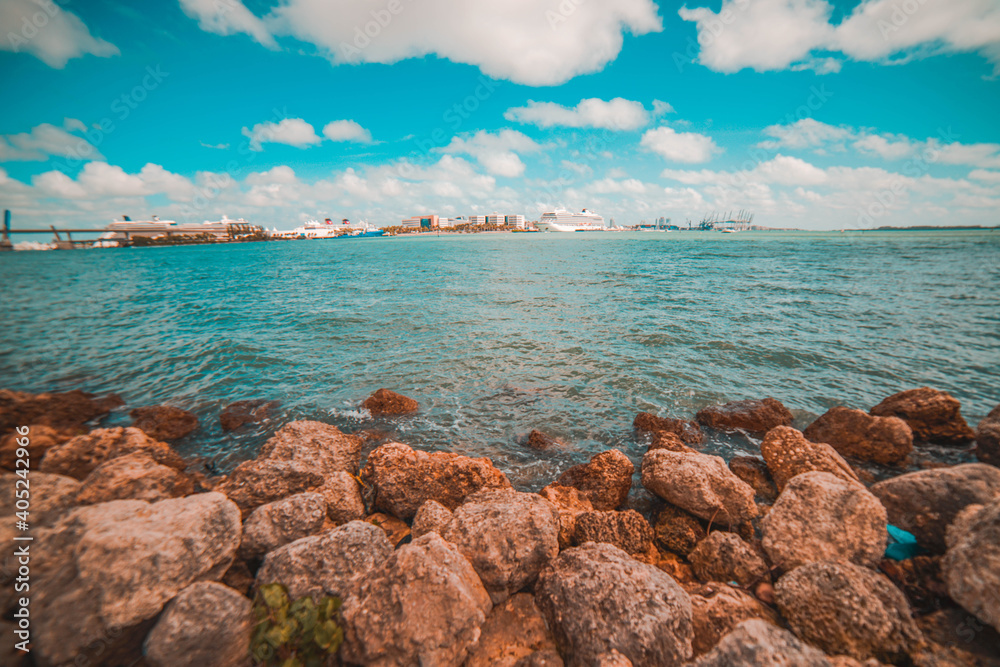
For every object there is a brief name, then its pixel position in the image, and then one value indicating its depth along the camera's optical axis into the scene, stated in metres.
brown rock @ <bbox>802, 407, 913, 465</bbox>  7.30
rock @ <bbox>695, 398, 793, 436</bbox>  9.07
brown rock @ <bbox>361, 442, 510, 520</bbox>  5.78
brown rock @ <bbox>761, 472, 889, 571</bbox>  4.32
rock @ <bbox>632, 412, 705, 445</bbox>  8.68
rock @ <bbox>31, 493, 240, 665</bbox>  2.92
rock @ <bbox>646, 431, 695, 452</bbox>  7.44
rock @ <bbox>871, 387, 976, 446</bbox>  8.04
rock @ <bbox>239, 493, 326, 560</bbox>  4.21
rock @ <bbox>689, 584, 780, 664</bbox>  3.50
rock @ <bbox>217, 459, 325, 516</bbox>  5.22
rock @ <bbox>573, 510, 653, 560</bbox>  4.93
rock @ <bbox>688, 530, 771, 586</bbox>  4.32
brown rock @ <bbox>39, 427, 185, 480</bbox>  5.78
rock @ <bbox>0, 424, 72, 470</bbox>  6.04
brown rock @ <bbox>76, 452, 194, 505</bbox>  4.58
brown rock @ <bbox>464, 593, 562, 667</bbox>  3.34
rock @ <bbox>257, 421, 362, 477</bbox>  6.09
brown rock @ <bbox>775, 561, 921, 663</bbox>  3.22
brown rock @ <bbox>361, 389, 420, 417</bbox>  9.95
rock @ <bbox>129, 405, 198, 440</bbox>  8.79
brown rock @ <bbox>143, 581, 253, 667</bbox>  2.93
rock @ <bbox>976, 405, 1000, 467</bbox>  6.56
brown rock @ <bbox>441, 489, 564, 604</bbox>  3.98
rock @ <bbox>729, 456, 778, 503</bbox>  6.63
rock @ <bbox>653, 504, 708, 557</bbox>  5.16
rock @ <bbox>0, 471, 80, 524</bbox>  3.98
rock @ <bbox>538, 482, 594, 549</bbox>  5.22
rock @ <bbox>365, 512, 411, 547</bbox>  5.40
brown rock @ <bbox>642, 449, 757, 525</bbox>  5.34
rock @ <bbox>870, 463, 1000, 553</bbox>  4.45
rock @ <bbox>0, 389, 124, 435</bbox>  8.50
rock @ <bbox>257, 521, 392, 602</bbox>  3.61
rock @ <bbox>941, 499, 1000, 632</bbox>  3.04
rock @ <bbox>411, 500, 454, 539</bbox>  4.56
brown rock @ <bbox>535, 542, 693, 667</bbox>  3.20
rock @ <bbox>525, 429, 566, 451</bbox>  8.37
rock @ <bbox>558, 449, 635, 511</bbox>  6.31
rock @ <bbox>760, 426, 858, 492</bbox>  6.09
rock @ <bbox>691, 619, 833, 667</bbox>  2.58
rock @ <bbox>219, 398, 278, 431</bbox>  9.35
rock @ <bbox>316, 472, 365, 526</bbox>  5.43
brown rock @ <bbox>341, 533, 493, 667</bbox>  3.09
